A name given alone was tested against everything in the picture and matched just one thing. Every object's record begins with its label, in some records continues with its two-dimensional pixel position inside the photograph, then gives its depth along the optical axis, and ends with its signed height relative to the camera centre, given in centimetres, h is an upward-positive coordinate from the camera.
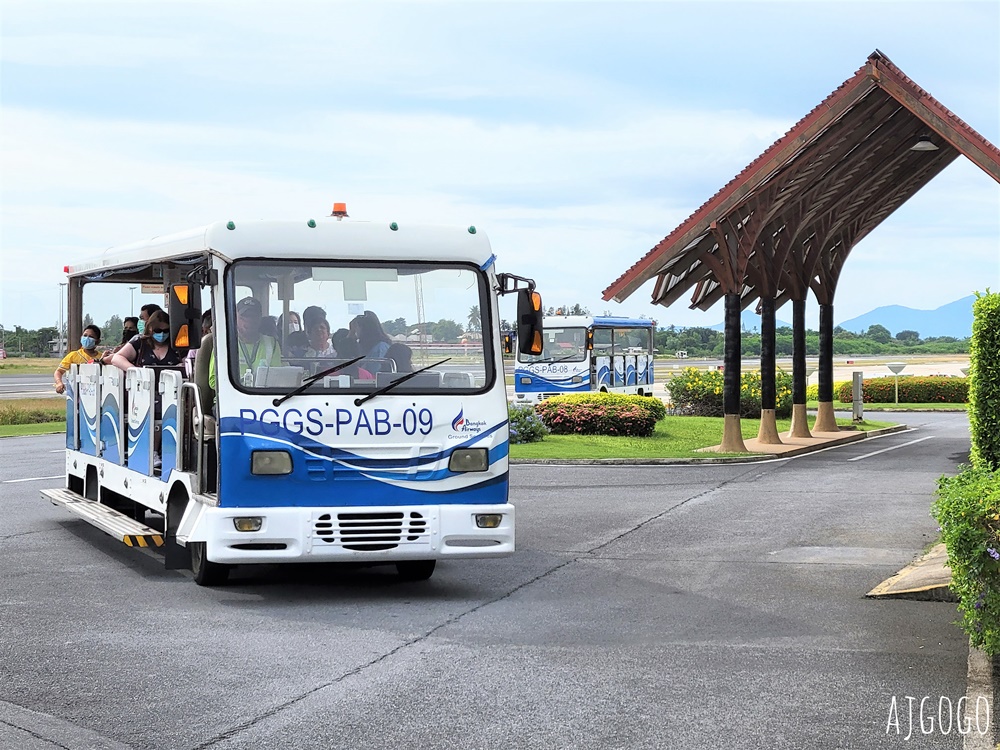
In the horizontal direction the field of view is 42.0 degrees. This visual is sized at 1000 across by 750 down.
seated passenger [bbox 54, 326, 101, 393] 1320 -2
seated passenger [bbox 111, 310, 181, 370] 1195 -4
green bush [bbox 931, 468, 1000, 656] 704 -118
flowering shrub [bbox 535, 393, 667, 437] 2720 -155
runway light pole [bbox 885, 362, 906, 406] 4188 -86
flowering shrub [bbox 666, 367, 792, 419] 3534 -145
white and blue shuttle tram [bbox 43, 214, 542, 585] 952 -48
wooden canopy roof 2050 +276
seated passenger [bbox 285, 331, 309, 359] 984 +0
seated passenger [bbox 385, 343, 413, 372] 1003 -10
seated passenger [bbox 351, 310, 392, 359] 1000 +6
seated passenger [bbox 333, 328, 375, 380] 988 -3
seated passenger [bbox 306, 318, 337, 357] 989 +3
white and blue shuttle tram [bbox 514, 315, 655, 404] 3728 -57
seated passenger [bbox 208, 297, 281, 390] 970 +2
